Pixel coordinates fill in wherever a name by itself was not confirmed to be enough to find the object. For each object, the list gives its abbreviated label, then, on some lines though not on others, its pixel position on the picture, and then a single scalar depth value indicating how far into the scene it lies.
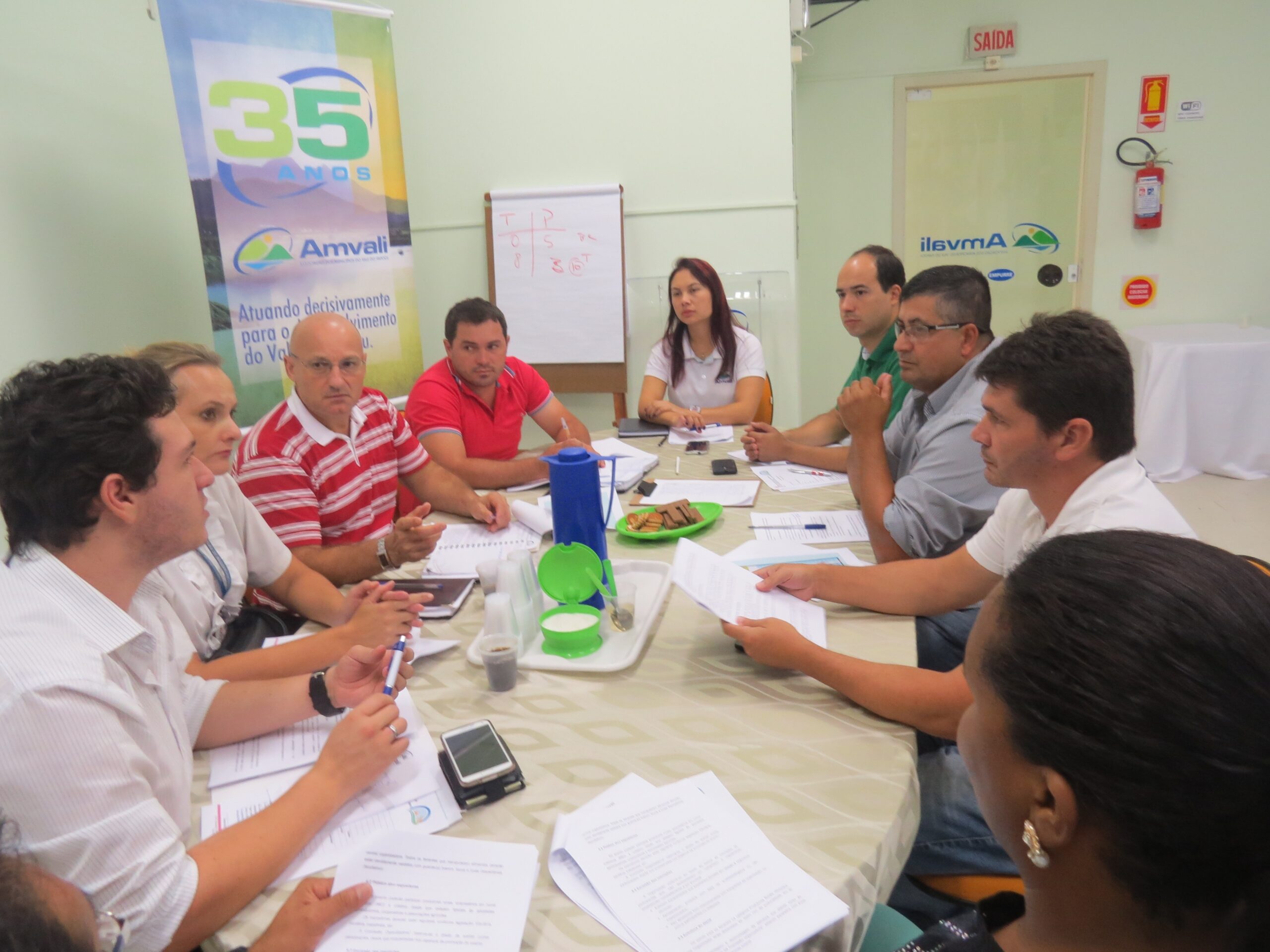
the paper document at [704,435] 3.06
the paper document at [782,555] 1.76
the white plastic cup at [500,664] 1.29
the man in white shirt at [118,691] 0.83
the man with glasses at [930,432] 1.84
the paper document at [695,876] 0.82
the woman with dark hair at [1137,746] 0.57
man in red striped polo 1.91
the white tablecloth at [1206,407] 4.21
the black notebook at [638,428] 3.18
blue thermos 1.52
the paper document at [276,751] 1.14
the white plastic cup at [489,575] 1.62
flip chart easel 4.24
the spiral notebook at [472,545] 1.88
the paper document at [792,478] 2.42
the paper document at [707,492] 2.27
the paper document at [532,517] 2.07
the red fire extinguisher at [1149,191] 4.71
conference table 0.90
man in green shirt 2.97
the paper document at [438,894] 0.83
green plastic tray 1.97
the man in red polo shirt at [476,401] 2.86
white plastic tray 1.36
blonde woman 1.43
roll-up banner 2.92
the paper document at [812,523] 1.96
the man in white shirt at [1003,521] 1.21
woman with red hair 3.58
